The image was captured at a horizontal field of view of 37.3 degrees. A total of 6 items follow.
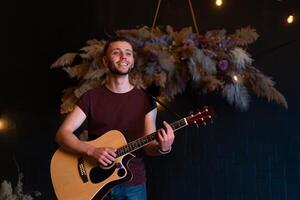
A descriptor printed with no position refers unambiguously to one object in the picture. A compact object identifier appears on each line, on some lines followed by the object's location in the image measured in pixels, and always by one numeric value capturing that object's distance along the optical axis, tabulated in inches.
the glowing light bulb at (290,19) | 103.2
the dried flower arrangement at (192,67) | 90.7
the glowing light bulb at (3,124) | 109.0
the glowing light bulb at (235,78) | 91.6
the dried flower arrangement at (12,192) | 99.0
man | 72.5
